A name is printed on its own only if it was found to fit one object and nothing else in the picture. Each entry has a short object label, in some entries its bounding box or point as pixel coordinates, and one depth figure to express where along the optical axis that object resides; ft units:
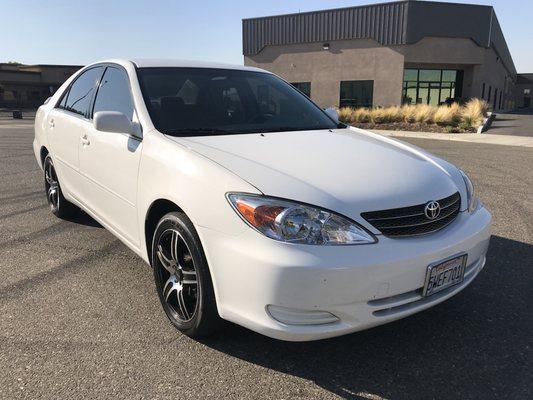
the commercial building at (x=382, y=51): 110.11
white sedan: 7.66
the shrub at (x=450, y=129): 60.77
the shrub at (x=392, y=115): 72.54
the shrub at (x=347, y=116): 76.44
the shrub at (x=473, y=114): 64.59
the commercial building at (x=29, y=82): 170.51
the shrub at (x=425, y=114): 68.90
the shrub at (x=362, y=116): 74.95
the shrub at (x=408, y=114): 70.65
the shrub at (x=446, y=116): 66.39
